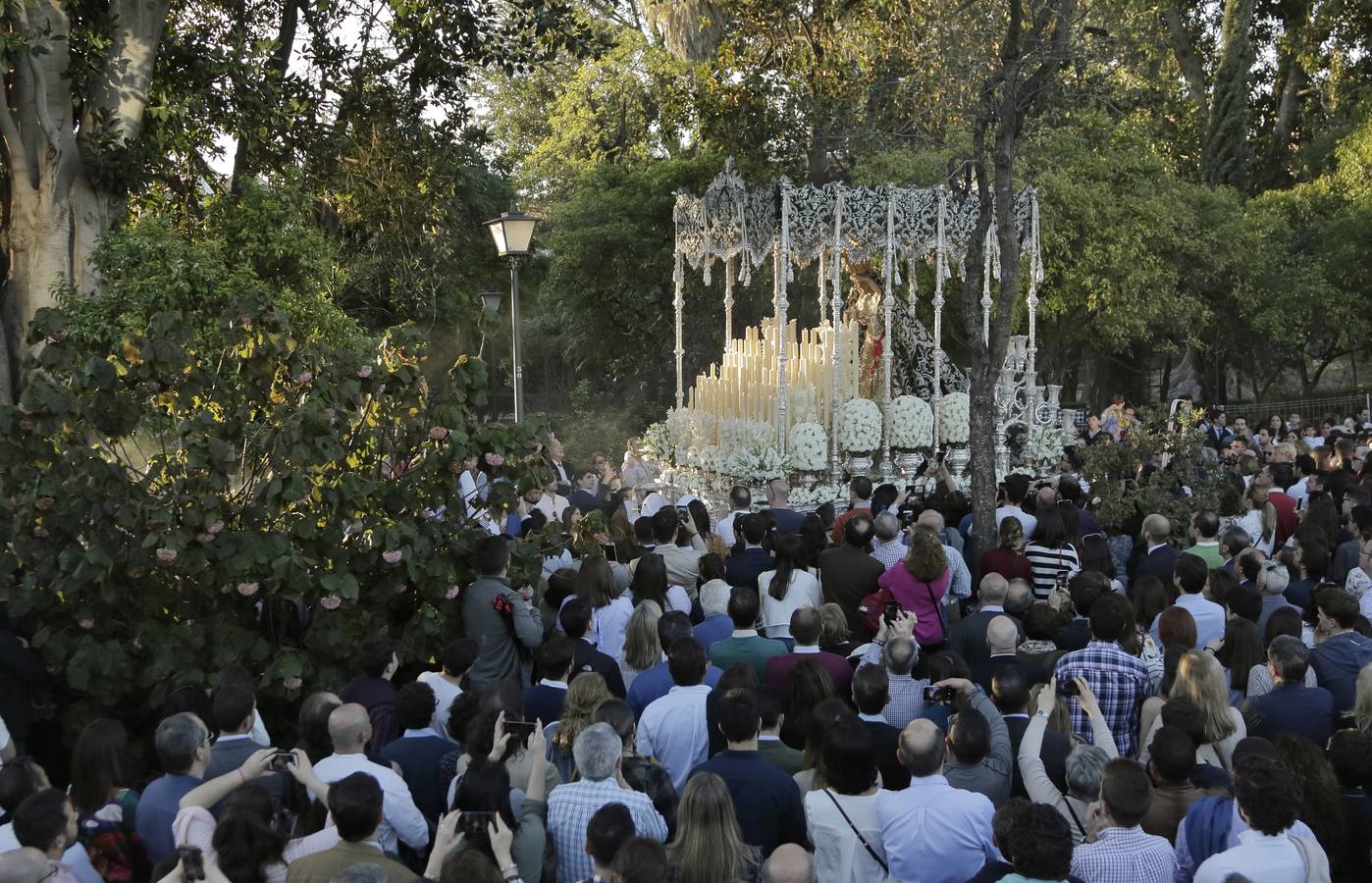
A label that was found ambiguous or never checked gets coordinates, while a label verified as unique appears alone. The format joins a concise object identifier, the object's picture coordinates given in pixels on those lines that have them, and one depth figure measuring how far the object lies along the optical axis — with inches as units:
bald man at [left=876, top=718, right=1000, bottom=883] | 181.2
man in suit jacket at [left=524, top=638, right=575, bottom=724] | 236.7
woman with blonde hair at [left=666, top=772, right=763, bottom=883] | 168.2
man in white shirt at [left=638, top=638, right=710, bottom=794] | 224.4
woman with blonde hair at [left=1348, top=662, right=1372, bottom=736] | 210.5
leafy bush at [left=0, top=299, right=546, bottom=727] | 272.7
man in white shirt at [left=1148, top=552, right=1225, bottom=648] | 283.3
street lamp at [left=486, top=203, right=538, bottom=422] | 458.6
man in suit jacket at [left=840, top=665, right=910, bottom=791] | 211.8
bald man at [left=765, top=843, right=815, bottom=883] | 162.9
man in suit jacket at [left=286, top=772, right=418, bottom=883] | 165.6
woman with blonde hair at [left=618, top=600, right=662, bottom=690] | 258.1
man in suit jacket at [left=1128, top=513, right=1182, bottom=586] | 336.8
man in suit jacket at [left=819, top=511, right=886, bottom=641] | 318.0
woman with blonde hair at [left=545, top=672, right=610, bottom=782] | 211.2
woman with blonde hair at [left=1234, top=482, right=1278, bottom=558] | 395.5
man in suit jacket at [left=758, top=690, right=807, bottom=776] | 215.2
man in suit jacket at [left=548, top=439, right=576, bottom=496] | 511.2
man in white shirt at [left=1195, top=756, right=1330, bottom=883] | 169.0
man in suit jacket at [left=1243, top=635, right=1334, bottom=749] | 225.1
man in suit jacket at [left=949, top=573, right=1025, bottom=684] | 267.0
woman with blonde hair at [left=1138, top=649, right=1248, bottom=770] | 215.0
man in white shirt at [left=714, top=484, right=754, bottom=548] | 387.9
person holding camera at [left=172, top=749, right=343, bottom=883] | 166.7
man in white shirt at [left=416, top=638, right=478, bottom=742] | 242.2
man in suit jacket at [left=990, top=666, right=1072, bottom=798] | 217.9
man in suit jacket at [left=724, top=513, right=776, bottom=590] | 336.5
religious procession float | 620.4
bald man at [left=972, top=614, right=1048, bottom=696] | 241.9
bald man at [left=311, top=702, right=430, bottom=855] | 192.7
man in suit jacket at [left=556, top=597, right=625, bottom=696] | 254.5
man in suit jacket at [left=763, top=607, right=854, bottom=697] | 245.6
